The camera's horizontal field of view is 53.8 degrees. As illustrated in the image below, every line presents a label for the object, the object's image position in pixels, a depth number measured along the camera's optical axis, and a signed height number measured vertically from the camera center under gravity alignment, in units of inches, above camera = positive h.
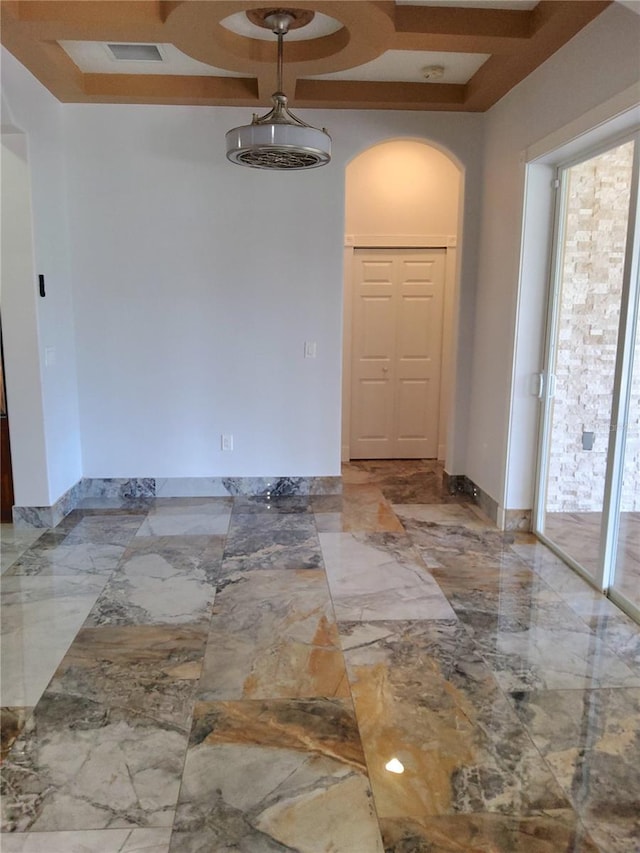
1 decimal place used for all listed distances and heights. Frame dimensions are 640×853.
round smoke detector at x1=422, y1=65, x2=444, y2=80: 155.0 +62.9
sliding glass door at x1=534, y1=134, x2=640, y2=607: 121.3 -11.2
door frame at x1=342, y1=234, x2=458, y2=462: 228.1 +17.4
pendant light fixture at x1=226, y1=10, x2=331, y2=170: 110.9 +32.8
